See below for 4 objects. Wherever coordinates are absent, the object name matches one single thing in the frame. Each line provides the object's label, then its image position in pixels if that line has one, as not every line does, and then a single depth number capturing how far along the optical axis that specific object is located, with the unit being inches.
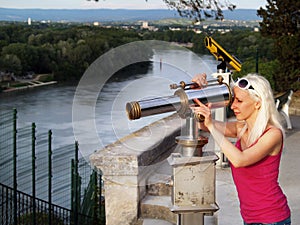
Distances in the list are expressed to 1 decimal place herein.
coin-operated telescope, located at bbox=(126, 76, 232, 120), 74.1
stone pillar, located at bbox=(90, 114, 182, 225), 138.2
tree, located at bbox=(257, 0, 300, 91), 490.3
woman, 90.5
